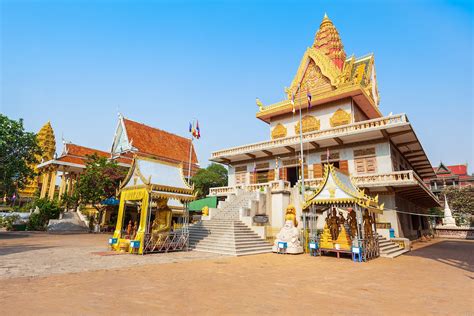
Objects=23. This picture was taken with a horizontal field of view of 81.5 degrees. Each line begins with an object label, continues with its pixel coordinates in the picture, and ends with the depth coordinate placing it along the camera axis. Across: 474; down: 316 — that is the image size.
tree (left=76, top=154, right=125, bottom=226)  23.28
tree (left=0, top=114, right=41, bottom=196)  20.30
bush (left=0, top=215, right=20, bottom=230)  27.62
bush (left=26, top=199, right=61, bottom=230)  27.27
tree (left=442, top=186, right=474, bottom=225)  41.58
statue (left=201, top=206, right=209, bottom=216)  18.61
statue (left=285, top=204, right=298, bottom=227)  14.16
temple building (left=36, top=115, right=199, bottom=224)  32.25
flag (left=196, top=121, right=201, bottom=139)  23.98
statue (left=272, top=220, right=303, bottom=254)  13.34
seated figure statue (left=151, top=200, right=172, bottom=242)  12.70
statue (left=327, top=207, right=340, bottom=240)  12.70
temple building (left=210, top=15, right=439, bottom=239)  17.55
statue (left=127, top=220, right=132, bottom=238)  13.34
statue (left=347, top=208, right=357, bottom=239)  12.41
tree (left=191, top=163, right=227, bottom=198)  34.50
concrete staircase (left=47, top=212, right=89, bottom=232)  25.50
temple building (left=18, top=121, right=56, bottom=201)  52.41
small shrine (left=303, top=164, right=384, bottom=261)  11.75
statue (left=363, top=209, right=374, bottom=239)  12.28
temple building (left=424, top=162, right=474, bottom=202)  55.88
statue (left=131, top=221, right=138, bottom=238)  13.05
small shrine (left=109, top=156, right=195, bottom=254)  12.23
